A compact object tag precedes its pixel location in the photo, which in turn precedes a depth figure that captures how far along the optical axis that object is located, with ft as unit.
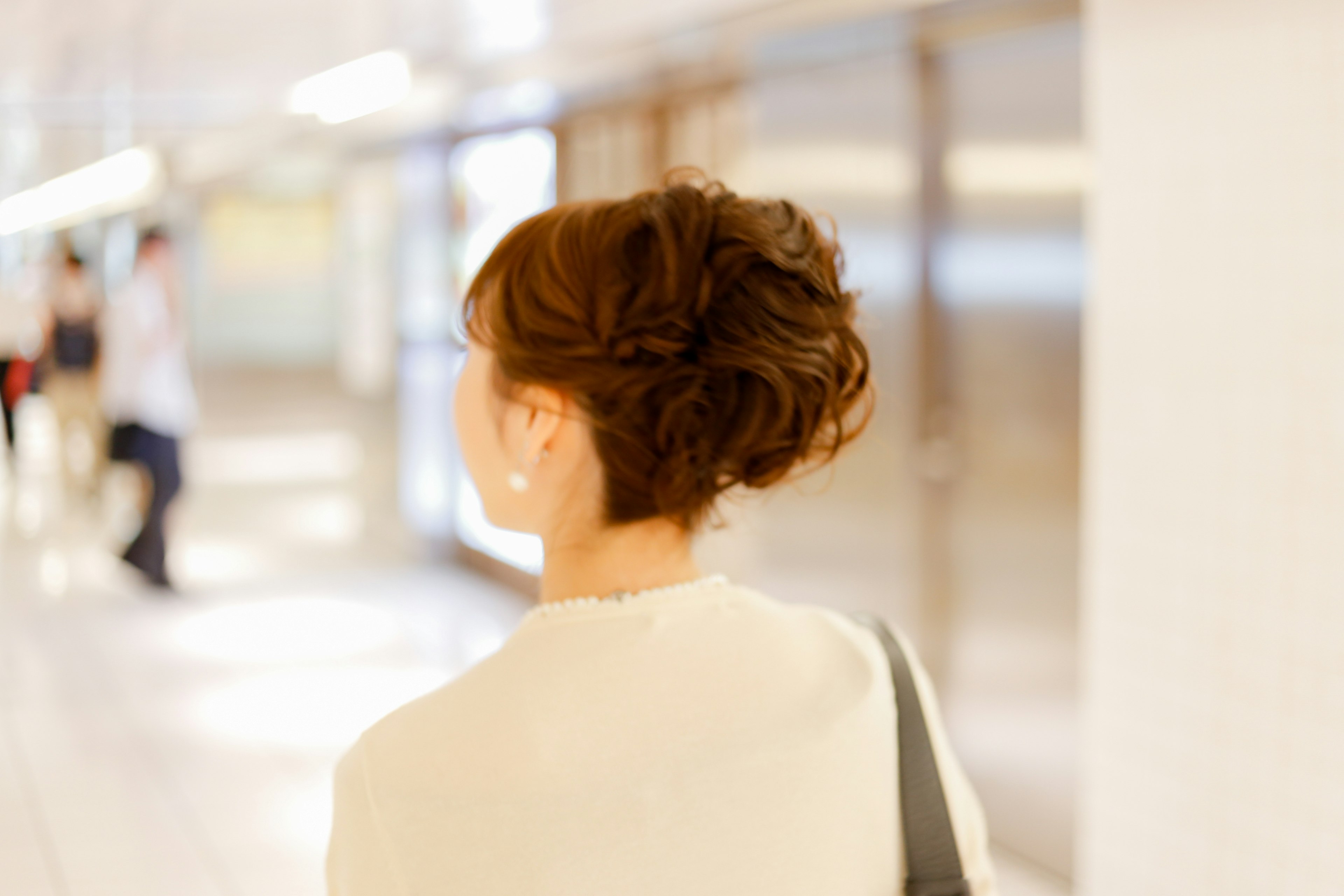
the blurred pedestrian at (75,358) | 32.68
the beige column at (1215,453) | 9.41
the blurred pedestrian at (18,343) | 37.50
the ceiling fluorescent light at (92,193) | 33.94
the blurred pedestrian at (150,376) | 23.86
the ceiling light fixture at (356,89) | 20.76
